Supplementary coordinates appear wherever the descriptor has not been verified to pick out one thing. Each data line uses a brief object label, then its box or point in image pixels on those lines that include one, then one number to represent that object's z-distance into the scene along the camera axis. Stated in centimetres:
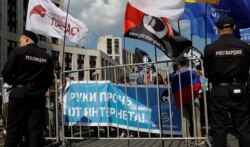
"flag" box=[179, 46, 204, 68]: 450
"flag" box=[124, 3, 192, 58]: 495
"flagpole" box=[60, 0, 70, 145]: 504
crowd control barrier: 448
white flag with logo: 596
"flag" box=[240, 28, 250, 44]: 779
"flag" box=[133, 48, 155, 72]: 751
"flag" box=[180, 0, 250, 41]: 592
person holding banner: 441
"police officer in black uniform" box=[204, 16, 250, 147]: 334
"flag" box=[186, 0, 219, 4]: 496
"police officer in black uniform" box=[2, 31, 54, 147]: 364
